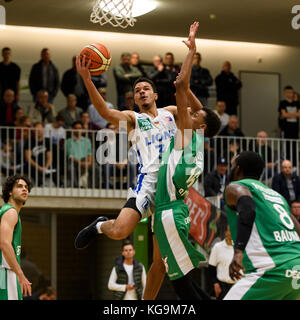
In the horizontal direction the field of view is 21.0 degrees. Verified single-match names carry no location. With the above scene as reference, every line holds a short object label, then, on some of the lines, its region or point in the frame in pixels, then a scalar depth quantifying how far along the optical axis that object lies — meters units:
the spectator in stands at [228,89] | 18.48
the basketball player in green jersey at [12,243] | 8.38
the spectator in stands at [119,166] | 16.20
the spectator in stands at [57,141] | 16.28
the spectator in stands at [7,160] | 15.96
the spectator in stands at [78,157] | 16.58
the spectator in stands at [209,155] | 16.97
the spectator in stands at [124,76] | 16.80
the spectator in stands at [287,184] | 16.14
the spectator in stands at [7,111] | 16.62
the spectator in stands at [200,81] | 17.22
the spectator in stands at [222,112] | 17.67
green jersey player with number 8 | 6.35
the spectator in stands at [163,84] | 16.14
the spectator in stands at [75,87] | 17.45
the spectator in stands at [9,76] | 16.97
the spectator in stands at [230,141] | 17.12
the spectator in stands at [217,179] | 15.60
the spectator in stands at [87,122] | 16.81
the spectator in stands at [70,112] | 17.08
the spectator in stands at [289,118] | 18.50
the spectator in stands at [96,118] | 16.92
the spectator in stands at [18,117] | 16.50
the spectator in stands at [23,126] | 16.32
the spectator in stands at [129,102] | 16.42
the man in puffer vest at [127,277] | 14.11
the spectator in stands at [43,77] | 17.25
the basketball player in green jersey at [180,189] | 7.80
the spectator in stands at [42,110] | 16.92
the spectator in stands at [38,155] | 16.12
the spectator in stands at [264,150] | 17.39
